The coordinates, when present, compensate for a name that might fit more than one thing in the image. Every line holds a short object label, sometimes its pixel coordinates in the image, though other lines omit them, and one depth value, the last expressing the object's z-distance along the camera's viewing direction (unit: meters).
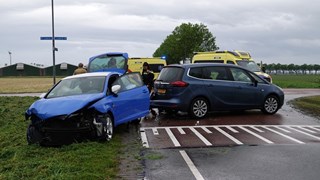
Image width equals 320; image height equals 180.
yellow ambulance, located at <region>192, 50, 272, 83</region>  14.34
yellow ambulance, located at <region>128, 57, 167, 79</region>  16.78
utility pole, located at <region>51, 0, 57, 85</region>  16.54
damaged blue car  6.10
